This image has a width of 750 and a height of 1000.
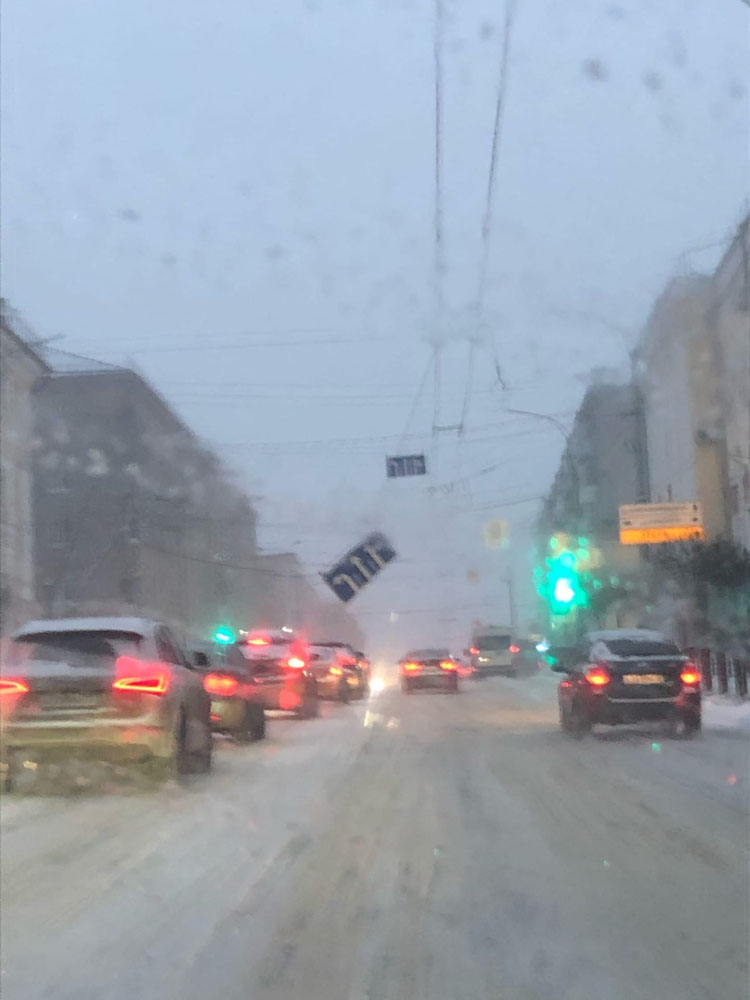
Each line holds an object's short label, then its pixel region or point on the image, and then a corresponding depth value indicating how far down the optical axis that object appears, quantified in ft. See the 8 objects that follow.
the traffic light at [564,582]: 103.91
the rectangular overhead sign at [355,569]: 125.90
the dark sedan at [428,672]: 148.36
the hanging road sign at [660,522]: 151.23
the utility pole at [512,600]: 299.38
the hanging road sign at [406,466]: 119.96
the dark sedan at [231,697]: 63.36
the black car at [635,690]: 64.03
